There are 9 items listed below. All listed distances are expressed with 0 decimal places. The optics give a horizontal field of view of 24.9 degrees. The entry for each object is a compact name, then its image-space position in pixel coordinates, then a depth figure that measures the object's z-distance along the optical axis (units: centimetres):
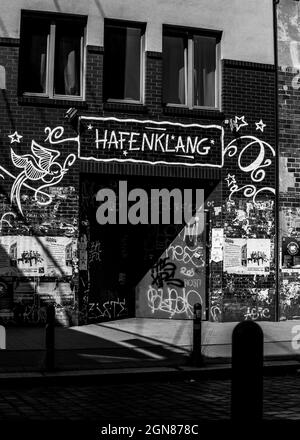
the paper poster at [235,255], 1461
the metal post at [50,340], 877
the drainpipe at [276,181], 1493
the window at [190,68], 1478
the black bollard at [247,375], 486
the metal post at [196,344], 922
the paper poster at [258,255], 1475
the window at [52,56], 1386
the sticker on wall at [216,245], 1462
